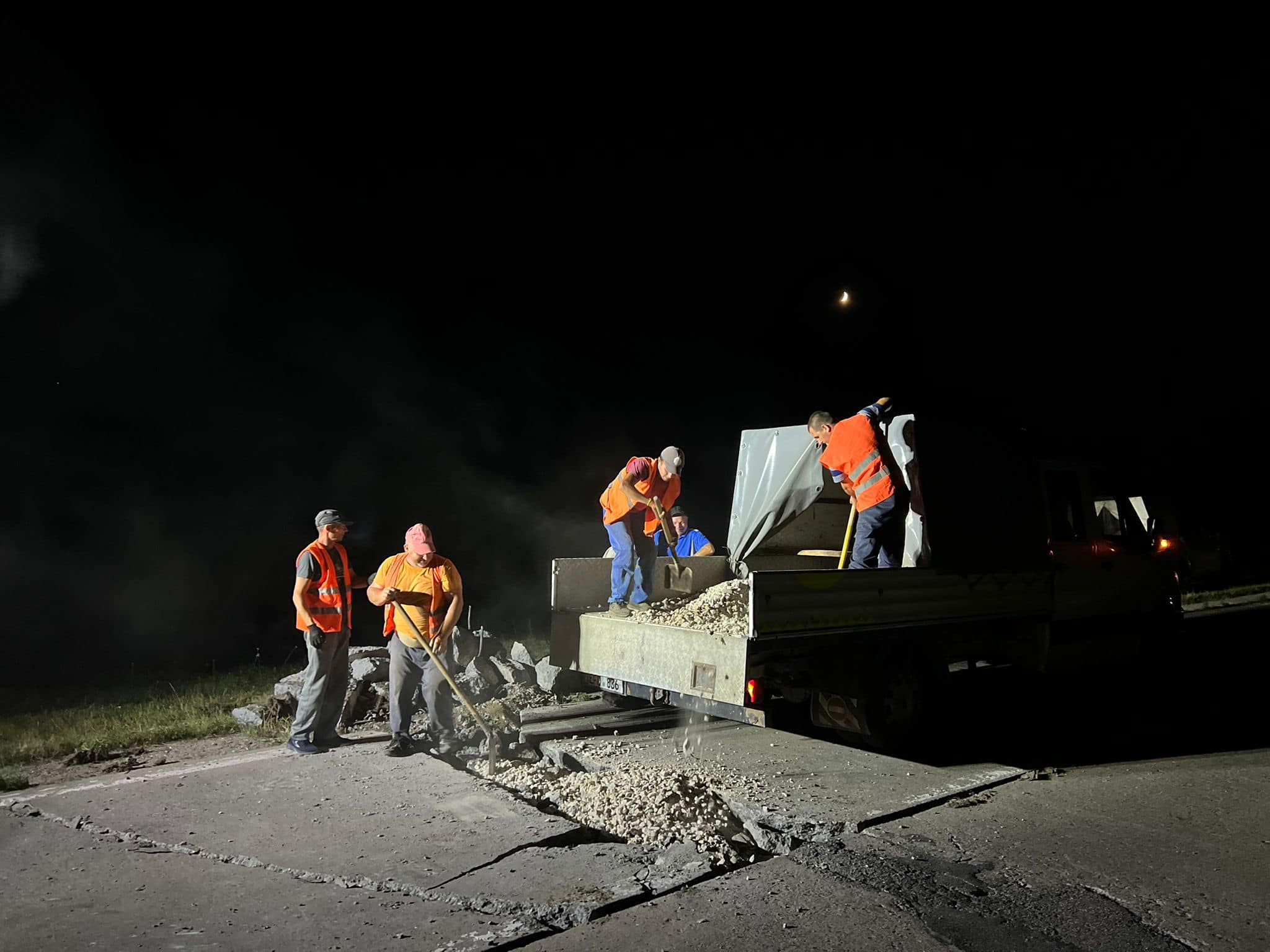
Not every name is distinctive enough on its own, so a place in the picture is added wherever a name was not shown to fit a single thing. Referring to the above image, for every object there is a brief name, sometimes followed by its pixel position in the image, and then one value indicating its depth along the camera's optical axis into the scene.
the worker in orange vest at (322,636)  5.79
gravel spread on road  4.11
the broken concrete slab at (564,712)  6.85
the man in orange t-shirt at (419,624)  5.80
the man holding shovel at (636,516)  6.79
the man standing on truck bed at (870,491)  6.04
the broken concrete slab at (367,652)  7.40
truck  4.97
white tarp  7.20
